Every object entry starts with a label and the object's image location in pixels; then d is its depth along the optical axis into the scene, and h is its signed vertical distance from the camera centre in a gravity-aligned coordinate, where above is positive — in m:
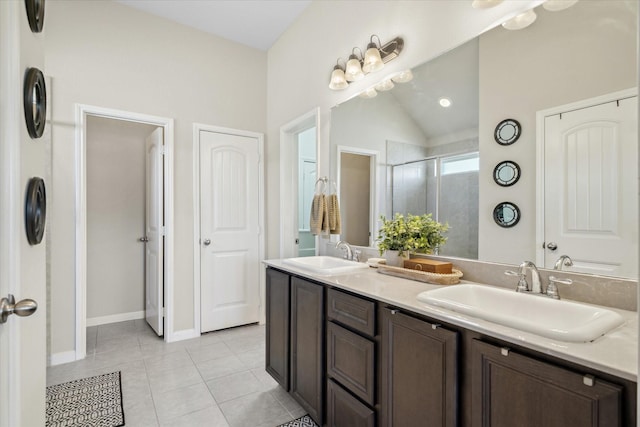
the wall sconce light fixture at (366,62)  2.06 +1.02
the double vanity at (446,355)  0.80 -0.47
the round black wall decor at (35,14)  0.99 +0.63
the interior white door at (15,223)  0.82 -0.03
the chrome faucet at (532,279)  1.32 -0.28
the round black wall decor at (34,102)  0.98 +0.35
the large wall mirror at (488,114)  1.22 +0.50
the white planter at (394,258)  1.90 -0.28
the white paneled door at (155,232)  3.22 -0.21
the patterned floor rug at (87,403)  1.91 -1.24
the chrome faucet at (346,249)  2.44 -0.29
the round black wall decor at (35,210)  0.98 +0.00
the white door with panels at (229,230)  3.35 -0.20
